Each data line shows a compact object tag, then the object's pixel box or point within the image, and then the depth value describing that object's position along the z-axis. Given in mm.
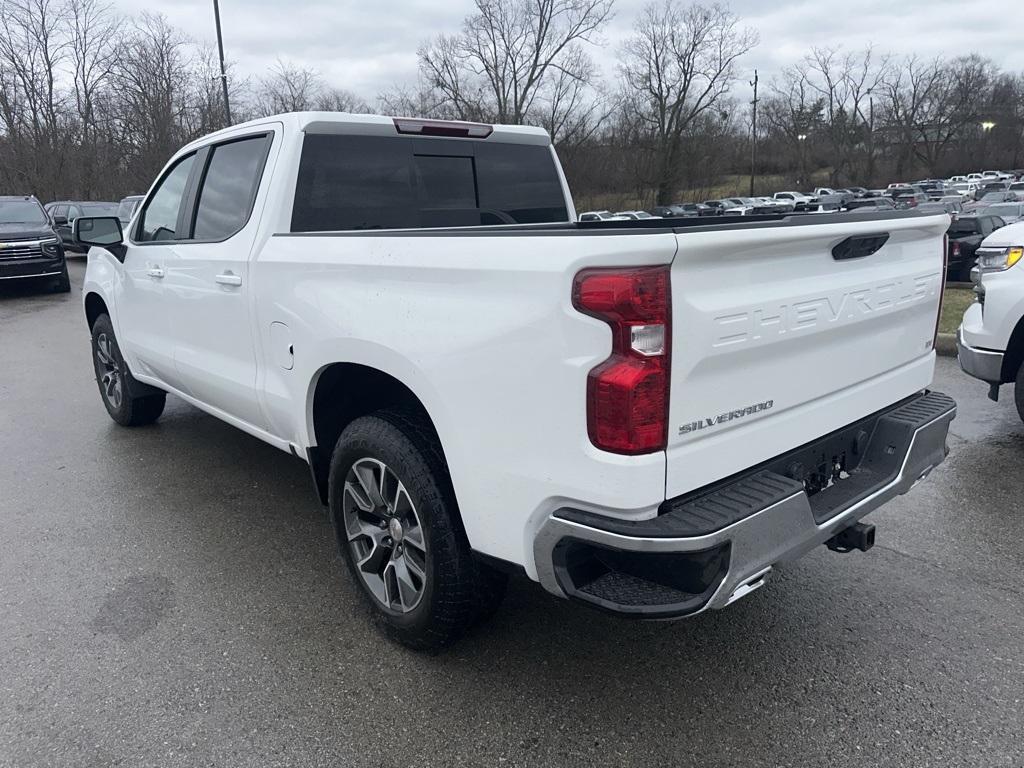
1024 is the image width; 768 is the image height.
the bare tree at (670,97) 53344
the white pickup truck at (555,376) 2109
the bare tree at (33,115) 37594
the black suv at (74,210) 21797
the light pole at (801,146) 78131
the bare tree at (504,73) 46688
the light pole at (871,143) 80875
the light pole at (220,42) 21203
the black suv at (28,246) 14711
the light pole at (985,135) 83062
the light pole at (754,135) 67850
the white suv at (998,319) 4996
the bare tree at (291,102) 44000
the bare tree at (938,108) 84625
